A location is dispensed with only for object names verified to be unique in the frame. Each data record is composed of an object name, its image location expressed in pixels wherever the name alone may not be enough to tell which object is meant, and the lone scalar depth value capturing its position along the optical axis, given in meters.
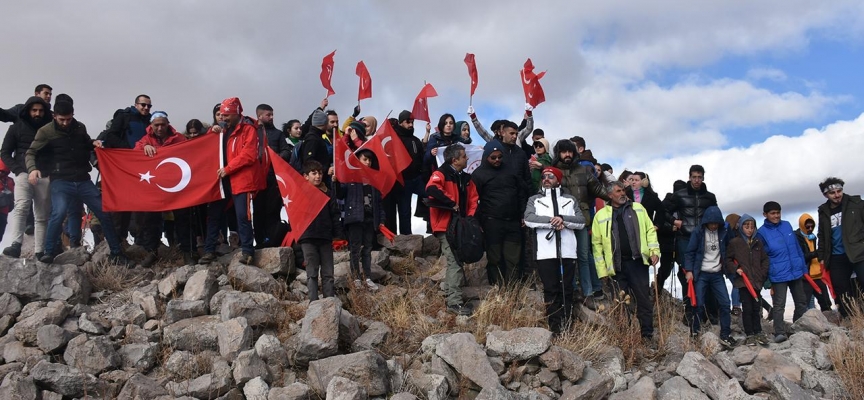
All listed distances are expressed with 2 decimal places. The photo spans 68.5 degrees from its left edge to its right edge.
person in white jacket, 7.68
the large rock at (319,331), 6.41
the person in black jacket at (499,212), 8.27
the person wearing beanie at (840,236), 9.51
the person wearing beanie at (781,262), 9.09
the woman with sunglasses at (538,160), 9.59
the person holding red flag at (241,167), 8.98
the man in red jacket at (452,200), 8.13
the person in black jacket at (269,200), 9.77
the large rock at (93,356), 6.60
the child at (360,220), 8.66
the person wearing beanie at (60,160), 8.76
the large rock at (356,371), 6.00
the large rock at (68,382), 6.32
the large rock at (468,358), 6.25
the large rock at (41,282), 8.09
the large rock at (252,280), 8.39
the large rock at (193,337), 6.98
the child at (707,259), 8.93
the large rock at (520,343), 6.62
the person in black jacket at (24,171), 9.00
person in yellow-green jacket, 8.12
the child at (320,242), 7.68
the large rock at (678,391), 6.71
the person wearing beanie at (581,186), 8.65
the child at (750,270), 8.83
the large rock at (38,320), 7.20
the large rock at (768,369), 7.10
